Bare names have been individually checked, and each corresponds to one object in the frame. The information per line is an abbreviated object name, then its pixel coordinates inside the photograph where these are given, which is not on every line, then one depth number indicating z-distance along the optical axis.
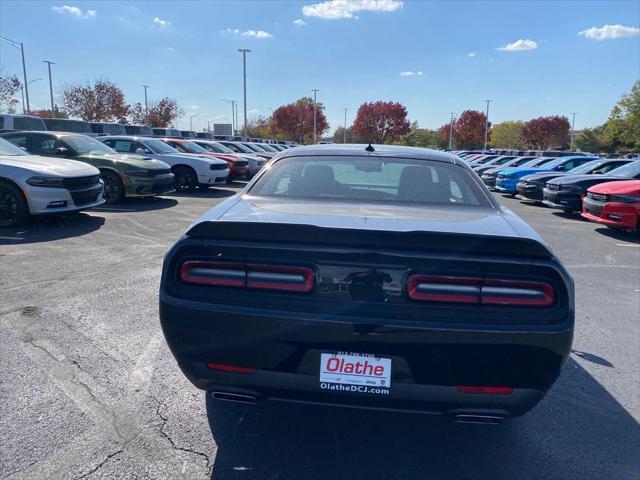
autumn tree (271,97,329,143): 77.81
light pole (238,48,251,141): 47.00
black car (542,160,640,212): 11.51
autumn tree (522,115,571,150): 75.88
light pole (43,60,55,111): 46.29
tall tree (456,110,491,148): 83.00
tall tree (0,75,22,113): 35.97
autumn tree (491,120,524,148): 80.88
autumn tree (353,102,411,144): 79.50
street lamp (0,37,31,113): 36.97
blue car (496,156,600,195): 16.34
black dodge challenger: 2.13
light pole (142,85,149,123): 56.74
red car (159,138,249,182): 16.41
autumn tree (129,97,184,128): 56.72
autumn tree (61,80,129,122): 46.38
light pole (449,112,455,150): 78.19
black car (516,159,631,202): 13.06
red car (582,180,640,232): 9.07
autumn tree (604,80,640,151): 43.69
